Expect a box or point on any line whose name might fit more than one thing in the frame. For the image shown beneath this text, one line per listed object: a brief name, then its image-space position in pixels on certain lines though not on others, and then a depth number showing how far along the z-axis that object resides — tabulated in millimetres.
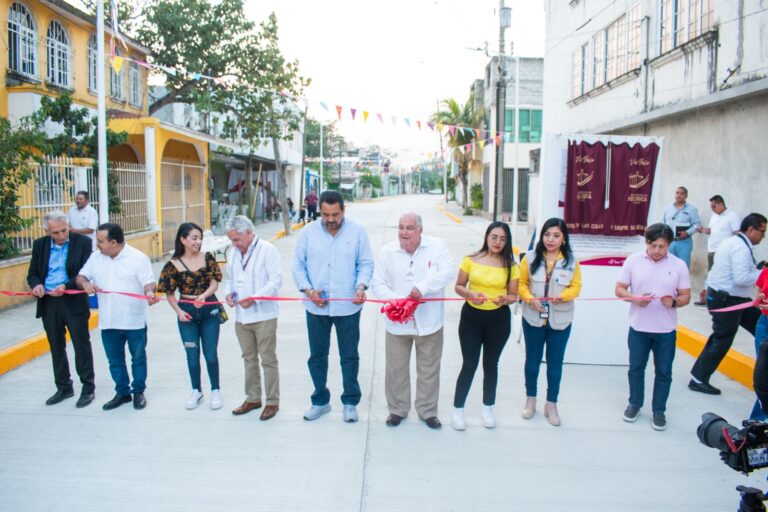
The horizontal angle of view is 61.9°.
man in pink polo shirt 5184
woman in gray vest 5191
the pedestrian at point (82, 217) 10328
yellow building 13297
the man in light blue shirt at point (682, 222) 9594
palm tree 34562
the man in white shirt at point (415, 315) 4973
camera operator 5684
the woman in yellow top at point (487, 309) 4949
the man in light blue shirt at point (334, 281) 5080
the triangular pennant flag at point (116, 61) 11578
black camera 2773
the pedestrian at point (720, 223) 8836
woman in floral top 5297
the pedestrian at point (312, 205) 27688
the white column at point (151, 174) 14766
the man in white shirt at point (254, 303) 5195
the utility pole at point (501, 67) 22312
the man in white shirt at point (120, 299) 5309
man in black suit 5496
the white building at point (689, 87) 8828
